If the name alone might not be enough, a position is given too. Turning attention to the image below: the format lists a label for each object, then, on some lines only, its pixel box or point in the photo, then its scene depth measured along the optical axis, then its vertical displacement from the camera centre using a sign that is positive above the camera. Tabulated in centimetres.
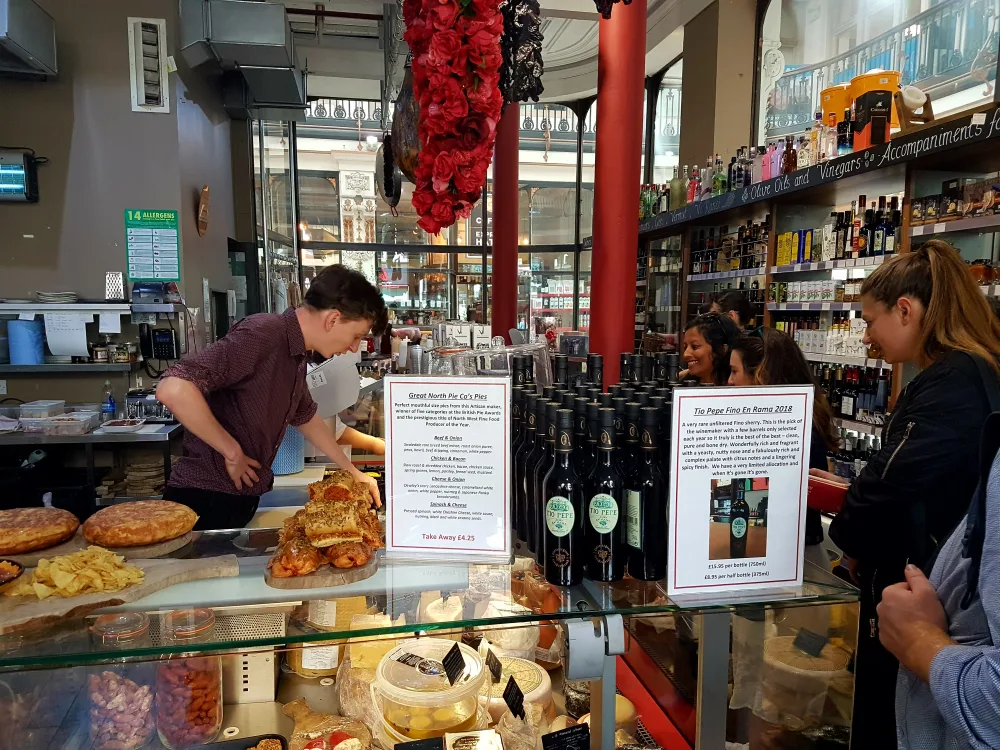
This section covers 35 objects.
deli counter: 105 -68
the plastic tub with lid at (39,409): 442 -68
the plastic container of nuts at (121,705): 126 -77
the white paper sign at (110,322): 492 -9
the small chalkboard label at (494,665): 133 -72
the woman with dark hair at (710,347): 347 -17
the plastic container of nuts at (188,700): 129 -78
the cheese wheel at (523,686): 132 -77
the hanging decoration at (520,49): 171 +71
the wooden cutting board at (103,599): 101 -47
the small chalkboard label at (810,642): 124 -63
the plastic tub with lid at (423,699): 122 -72
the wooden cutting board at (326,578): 115 -48
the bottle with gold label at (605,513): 113 -35
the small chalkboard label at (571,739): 116 -75
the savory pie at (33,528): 125 -43
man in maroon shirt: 219 -28
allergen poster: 506 +52
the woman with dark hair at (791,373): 251 -22
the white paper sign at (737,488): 109 -29
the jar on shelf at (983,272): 301 +21
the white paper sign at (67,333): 483 -17
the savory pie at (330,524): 123 -40
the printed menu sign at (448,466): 115 -27
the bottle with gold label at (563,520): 115 -36
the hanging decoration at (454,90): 146 +52
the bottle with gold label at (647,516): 115 -35
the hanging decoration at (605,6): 167 +79
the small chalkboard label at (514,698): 122 -72
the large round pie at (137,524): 130 -44
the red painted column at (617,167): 299 +69
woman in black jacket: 174 -33
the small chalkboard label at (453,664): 124 -67
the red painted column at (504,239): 611 +73
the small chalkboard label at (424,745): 117 -77
